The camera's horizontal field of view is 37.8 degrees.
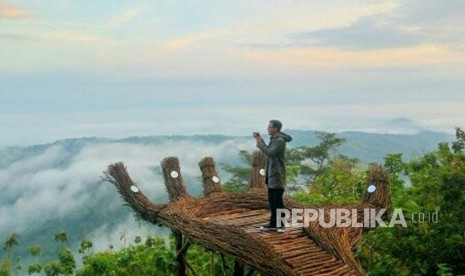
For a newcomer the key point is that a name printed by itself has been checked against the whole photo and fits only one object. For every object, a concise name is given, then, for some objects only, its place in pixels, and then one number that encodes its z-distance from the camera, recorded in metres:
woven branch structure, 7.17
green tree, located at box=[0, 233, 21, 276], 10.96
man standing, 8.21
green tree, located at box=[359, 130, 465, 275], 8.25
